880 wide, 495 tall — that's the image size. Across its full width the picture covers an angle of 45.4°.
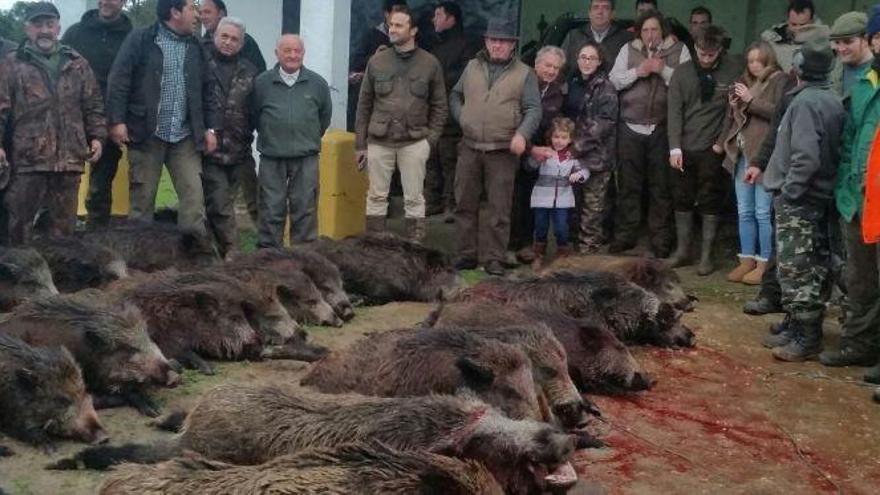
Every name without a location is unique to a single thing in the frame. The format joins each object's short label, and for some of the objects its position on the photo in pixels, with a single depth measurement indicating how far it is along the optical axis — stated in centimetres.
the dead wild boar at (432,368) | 544
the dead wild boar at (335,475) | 397
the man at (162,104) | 923
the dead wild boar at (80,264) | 815
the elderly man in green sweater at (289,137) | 969
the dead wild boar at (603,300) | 770
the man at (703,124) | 1002
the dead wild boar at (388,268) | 890
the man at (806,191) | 734
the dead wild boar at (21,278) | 757
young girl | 1027
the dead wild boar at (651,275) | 862
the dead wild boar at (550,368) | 590
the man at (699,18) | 1073
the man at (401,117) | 1010
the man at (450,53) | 1144
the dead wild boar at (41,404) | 538
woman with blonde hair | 948
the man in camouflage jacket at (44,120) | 866
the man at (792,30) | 977
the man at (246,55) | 1025
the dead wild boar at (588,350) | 669
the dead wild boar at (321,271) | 829
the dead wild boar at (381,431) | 455
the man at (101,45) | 990
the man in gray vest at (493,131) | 998
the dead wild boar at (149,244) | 866
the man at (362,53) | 1158
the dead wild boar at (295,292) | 794
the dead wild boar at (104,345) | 605
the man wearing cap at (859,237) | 711
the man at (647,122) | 1028
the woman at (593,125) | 1026
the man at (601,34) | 1069
